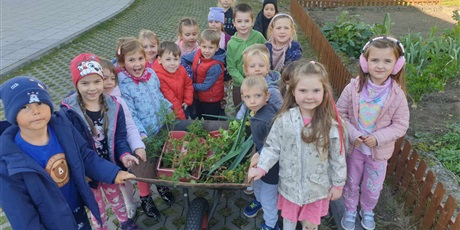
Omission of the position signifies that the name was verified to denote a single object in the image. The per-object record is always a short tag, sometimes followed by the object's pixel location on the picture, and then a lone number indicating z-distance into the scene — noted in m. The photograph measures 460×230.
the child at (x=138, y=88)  3.29
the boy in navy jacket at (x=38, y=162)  2.03
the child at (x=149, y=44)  4.11
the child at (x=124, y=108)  2.91
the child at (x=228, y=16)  6.01
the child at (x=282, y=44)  4.05
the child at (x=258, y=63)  3.41
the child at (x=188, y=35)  4.41
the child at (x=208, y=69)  4.02
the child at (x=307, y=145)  2.45
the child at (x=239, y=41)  4.25
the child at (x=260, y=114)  2.73
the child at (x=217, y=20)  4.95
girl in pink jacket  2.81
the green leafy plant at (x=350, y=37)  7.12
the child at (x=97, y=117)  2.65
